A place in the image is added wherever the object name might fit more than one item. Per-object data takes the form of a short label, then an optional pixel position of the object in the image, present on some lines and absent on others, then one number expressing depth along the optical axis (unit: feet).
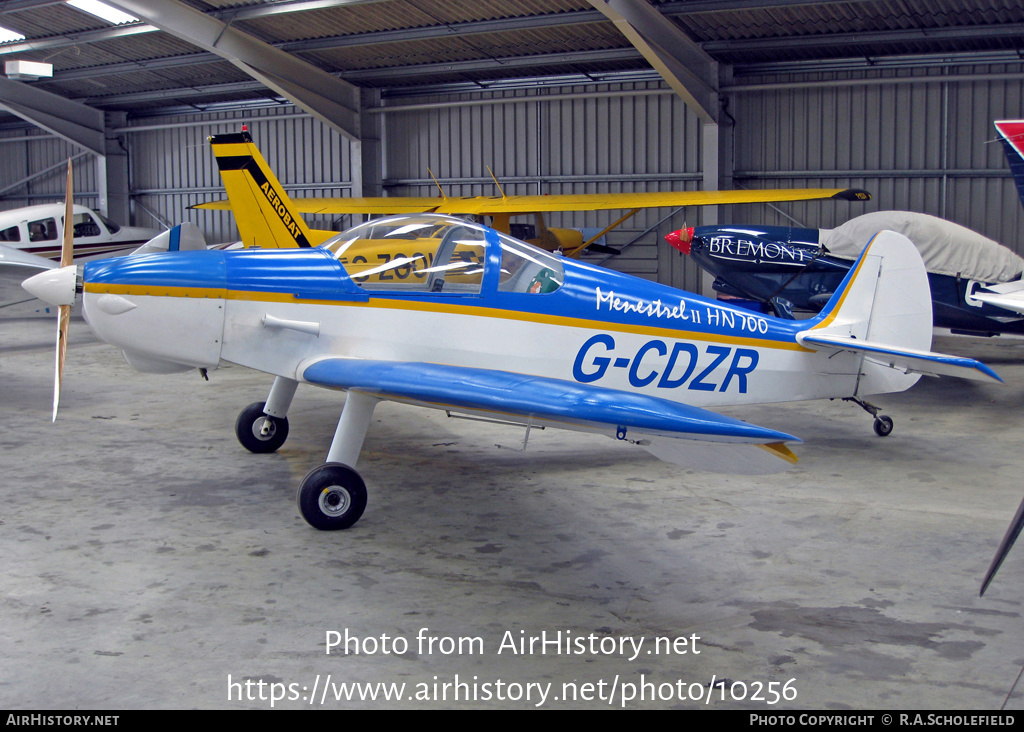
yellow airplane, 33.47
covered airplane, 32.53
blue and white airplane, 15.52
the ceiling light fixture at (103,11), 51.60
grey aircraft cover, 32.60
